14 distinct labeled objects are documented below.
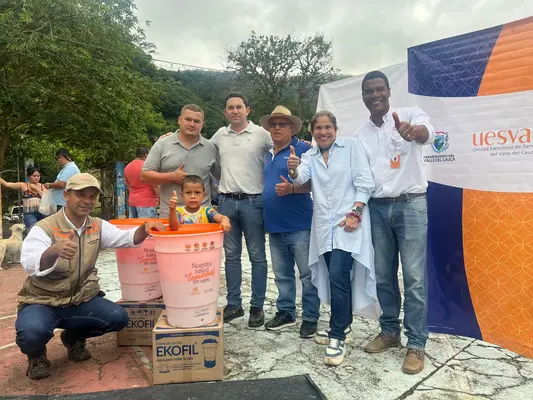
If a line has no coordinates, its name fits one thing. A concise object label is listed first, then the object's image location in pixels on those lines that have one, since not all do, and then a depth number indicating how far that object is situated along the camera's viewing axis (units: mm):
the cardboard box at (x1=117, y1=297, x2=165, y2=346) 3252
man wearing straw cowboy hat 3475
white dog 6912
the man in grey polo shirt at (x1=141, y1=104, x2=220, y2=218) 3510
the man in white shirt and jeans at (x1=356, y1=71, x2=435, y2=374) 2873
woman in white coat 2941
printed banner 2928
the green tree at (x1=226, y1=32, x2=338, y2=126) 32094
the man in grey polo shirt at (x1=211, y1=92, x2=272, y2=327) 3660
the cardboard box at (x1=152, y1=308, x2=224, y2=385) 2688
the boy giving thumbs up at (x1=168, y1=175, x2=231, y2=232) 3230
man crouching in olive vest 2631
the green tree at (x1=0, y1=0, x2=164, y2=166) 9586
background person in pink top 6977
